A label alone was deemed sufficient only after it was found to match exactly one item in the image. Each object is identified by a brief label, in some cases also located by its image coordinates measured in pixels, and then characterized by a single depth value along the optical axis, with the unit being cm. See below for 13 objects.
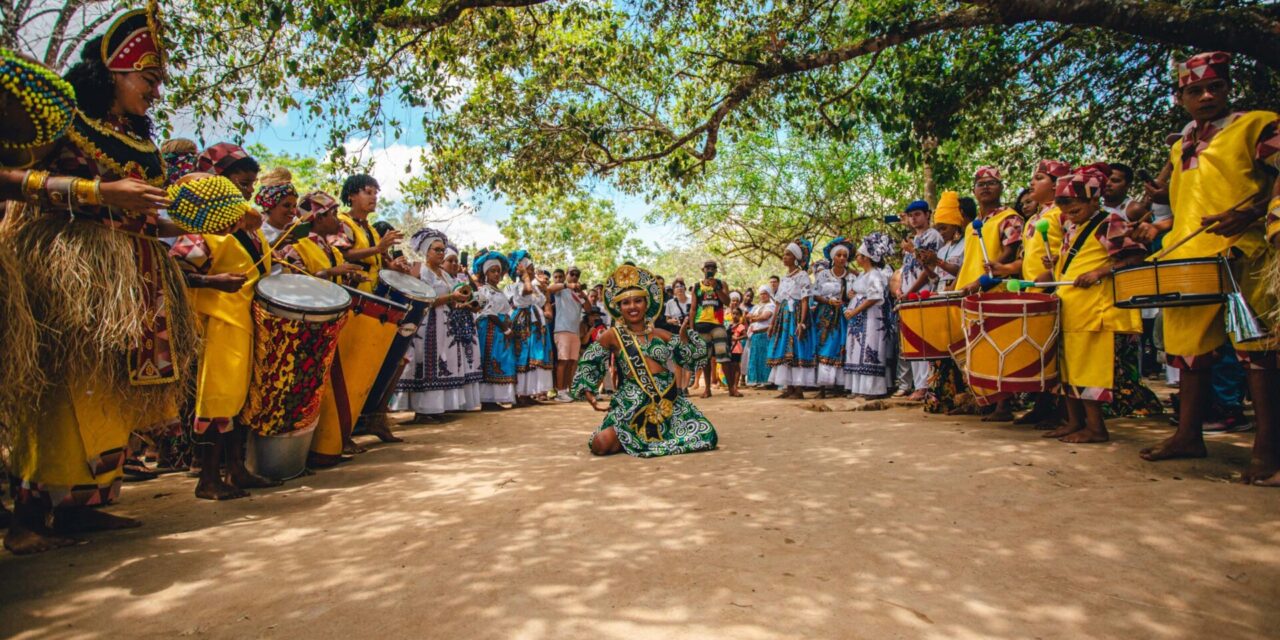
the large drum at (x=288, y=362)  395
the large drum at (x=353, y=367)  494
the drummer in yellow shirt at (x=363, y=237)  516
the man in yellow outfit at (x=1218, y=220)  351
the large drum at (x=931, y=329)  583
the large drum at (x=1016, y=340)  477
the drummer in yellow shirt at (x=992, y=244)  564
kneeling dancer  516
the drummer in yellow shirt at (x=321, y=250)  462
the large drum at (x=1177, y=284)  364
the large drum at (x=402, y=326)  544
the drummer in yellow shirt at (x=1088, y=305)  448
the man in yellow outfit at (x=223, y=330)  374
